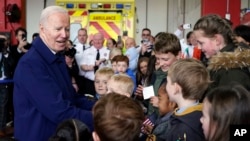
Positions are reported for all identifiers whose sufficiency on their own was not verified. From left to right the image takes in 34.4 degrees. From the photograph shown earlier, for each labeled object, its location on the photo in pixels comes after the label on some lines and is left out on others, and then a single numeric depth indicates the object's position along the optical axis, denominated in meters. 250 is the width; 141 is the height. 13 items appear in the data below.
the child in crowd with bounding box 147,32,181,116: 3.75
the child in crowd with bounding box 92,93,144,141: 1.88
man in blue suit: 2.47
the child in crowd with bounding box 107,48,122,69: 6.91
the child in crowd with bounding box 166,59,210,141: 2.53
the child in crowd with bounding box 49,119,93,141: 1.69
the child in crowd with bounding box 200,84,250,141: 2.01
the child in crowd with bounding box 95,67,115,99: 4.64
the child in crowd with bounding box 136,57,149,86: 6.30
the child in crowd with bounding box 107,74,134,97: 3.76
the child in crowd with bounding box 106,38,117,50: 8.75
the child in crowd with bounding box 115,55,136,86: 5.69
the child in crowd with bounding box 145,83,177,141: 3.11
